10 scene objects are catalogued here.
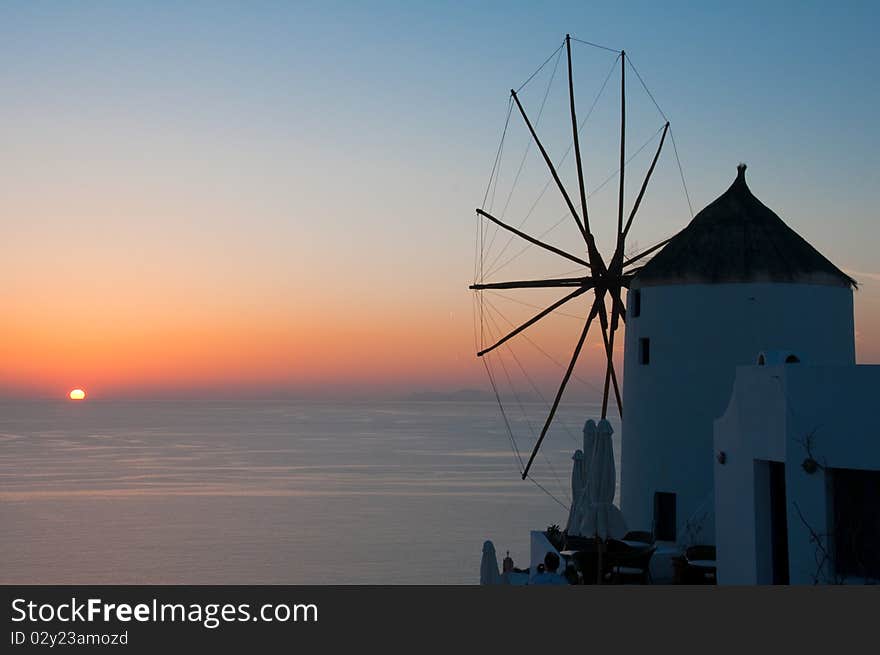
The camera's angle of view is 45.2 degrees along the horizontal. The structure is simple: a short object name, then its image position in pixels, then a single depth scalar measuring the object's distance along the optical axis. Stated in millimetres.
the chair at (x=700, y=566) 17203
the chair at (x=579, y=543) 20667
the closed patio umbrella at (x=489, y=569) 17672
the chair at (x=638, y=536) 21552
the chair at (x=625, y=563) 17975
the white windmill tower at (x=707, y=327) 21406
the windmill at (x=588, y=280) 26484
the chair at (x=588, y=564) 17922
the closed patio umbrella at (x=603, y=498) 18953
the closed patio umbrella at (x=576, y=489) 20609
